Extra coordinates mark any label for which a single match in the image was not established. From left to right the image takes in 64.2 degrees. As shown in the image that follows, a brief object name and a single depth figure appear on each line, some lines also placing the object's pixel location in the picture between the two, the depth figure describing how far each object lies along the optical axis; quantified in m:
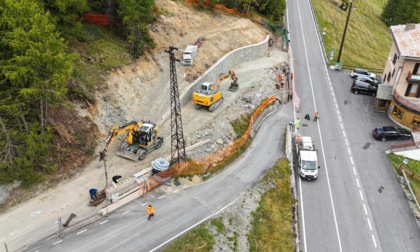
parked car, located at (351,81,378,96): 48.00
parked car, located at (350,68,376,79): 52.47
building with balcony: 40.69
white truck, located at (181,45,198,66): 44.69
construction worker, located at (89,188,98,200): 26.29
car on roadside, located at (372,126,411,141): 38.84
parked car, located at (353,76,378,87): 48.98
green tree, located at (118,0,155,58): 39.01
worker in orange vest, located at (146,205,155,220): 25.84
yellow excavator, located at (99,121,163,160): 31.16
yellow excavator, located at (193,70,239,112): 39.28
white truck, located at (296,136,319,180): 32.78
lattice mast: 27.78
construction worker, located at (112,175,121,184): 27.78
